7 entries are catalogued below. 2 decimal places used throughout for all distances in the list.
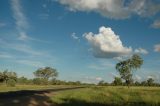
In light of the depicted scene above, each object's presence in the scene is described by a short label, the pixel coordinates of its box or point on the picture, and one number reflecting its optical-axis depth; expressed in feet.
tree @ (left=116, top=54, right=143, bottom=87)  183.03
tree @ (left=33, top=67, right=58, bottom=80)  276.86
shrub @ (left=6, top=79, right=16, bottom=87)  119.55
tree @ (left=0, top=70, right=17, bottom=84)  117.47
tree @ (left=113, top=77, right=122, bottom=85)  246.79
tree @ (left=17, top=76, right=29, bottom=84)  245.03
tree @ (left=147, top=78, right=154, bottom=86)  267.33
